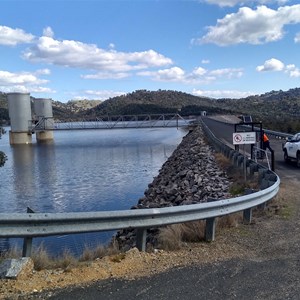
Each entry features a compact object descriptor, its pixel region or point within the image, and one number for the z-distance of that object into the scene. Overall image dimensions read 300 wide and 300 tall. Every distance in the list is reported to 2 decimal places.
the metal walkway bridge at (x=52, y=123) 72.95
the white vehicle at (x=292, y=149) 14.95
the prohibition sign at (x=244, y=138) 10.66
